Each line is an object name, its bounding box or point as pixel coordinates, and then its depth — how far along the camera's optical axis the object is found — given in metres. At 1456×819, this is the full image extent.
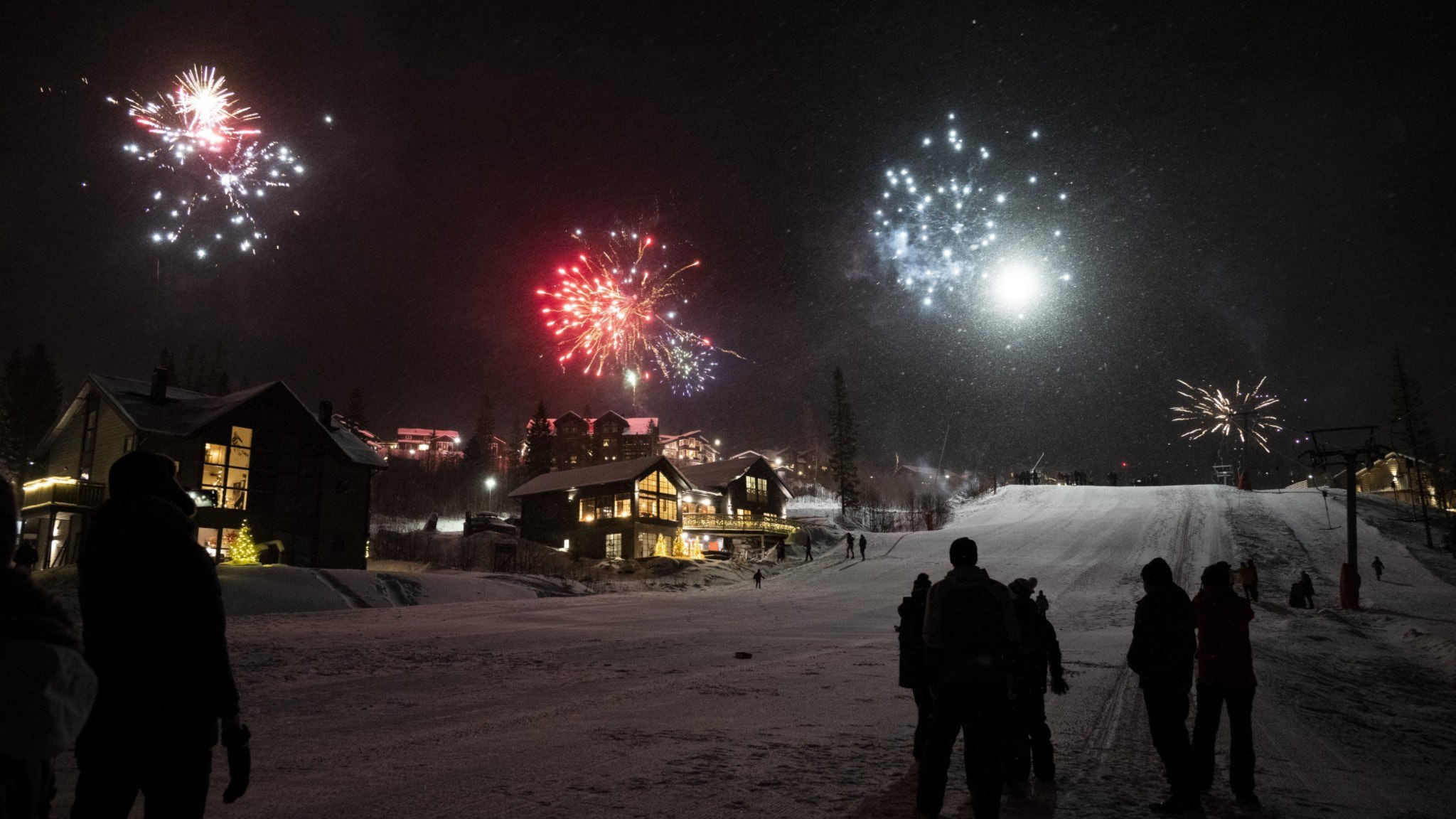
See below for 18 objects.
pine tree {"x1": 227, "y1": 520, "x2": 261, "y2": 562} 33.47
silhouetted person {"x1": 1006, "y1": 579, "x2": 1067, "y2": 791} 6.83
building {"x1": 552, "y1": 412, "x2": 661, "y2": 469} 96.56
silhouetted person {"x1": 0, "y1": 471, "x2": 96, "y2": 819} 2.23
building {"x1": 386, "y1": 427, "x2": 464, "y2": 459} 122.19
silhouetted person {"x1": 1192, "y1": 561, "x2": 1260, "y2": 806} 6.59
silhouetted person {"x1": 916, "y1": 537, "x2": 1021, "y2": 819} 5.47
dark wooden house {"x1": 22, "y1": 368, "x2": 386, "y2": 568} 33.62
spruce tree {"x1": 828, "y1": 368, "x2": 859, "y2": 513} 83.50
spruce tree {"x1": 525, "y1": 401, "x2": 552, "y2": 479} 83.50
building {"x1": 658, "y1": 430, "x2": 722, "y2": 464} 111.50
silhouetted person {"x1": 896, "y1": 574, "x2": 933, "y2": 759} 7.11
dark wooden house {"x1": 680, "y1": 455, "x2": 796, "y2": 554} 57.56
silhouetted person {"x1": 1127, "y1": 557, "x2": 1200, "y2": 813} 6.32
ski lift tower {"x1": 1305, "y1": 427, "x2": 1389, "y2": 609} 27.20
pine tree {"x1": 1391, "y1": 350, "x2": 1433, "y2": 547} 62.53
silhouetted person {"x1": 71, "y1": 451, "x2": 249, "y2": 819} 3.25
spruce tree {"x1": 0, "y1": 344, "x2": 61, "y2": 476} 62.25
